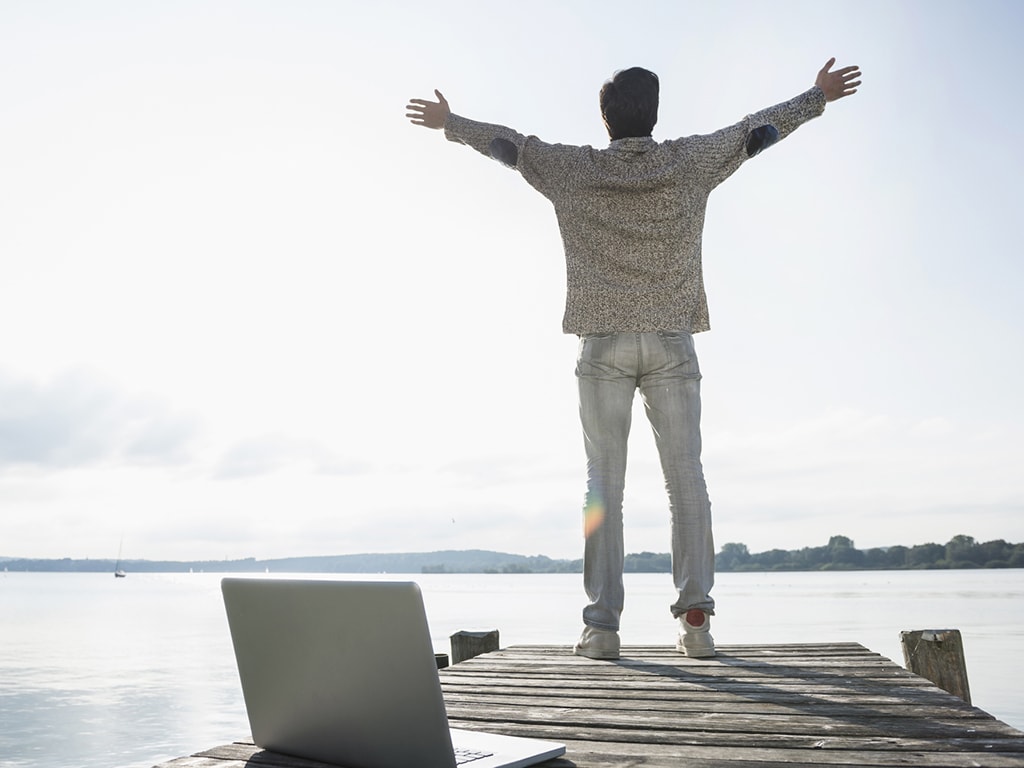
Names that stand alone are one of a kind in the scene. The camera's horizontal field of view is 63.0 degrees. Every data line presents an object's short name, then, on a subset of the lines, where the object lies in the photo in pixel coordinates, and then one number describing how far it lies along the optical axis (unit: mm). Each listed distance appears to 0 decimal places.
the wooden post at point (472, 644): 5047
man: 4004
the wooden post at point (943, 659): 4125
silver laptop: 1700
